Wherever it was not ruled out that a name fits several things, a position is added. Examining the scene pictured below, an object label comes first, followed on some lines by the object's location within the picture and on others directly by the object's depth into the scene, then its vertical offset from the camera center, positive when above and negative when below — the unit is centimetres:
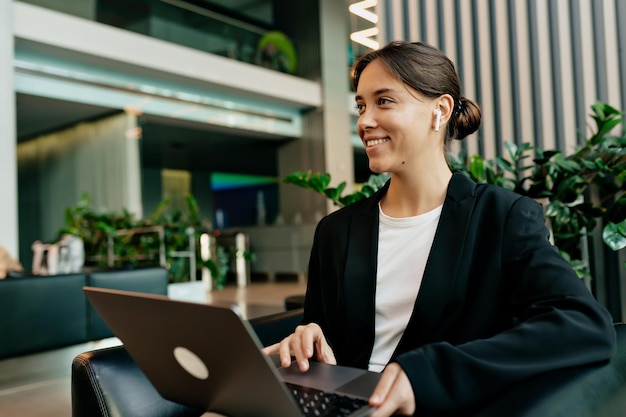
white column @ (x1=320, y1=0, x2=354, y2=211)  973 +241
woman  83 -9
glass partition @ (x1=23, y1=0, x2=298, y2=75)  679 +295
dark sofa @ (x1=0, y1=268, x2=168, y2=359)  296 -45
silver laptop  66 -19
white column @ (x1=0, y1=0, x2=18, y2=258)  546 +99
